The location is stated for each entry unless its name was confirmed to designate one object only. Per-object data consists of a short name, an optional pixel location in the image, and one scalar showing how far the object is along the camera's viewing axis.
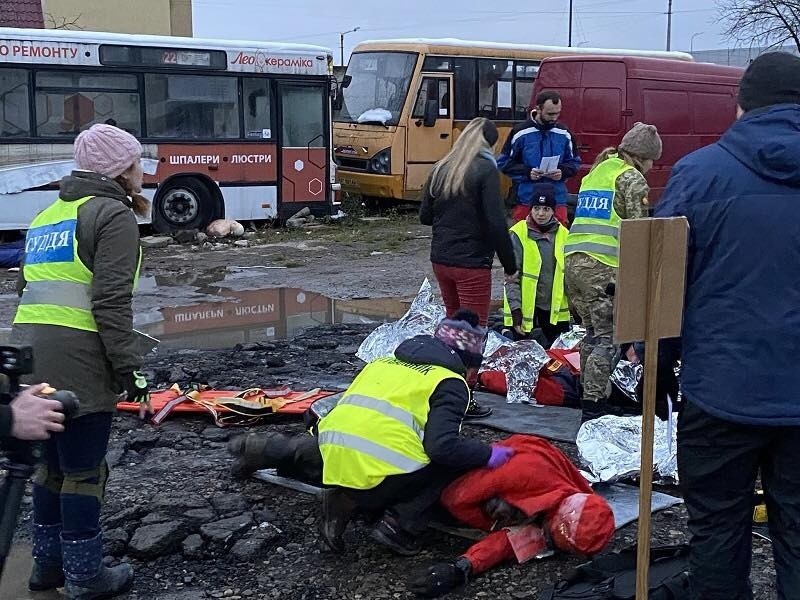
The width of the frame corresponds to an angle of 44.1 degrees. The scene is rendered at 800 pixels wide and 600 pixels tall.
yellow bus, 17.23
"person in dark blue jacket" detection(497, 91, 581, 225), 9.20
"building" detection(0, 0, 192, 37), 28.42
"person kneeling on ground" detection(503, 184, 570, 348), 7.13
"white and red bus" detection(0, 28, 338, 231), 13.59
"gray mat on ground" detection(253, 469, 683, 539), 4.27
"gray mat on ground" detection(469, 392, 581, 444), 5.67
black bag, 3.43
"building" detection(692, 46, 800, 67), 43.16
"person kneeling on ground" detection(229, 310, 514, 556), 3.93
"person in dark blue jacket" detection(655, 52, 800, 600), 2.86
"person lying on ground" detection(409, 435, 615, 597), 3.86
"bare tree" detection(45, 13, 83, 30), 27.89
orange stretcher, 5.80
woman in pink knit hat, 3.59
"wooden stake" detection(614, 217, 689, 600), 2.93
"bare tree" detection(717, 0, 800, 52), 32.72
